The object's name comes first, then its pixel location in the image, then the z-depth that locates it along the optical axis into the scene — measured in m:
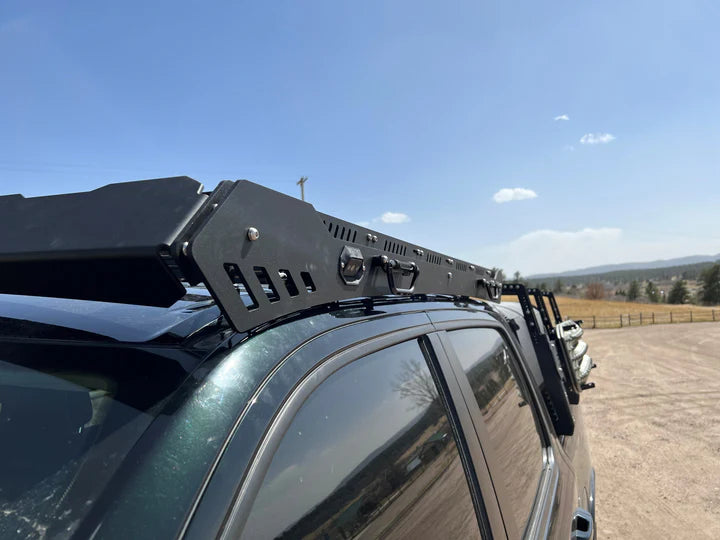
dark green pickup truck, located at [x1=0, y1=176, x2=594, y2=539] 0.67
